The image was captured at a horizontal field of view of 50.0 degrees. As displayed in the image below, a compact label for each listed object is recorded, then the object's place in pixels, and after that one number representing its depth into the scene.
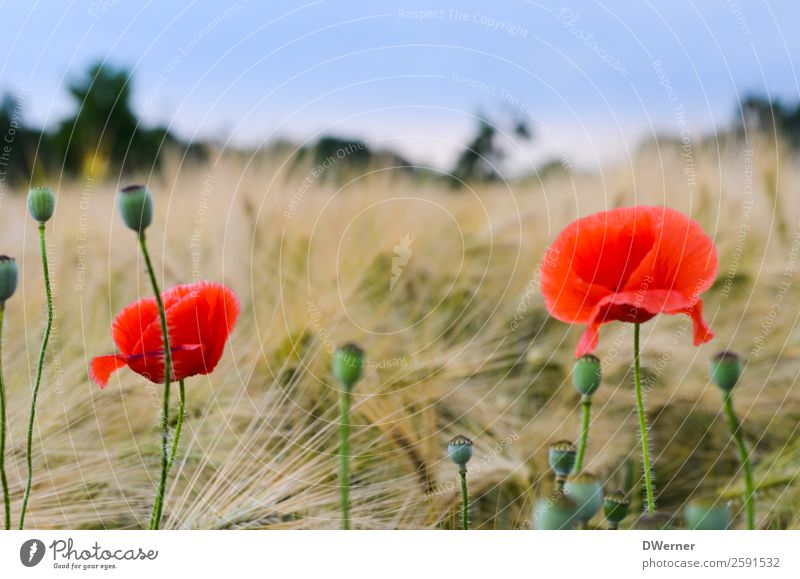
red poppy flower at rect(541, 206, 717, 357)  0.51
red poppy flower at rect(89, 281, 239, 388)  0.53
